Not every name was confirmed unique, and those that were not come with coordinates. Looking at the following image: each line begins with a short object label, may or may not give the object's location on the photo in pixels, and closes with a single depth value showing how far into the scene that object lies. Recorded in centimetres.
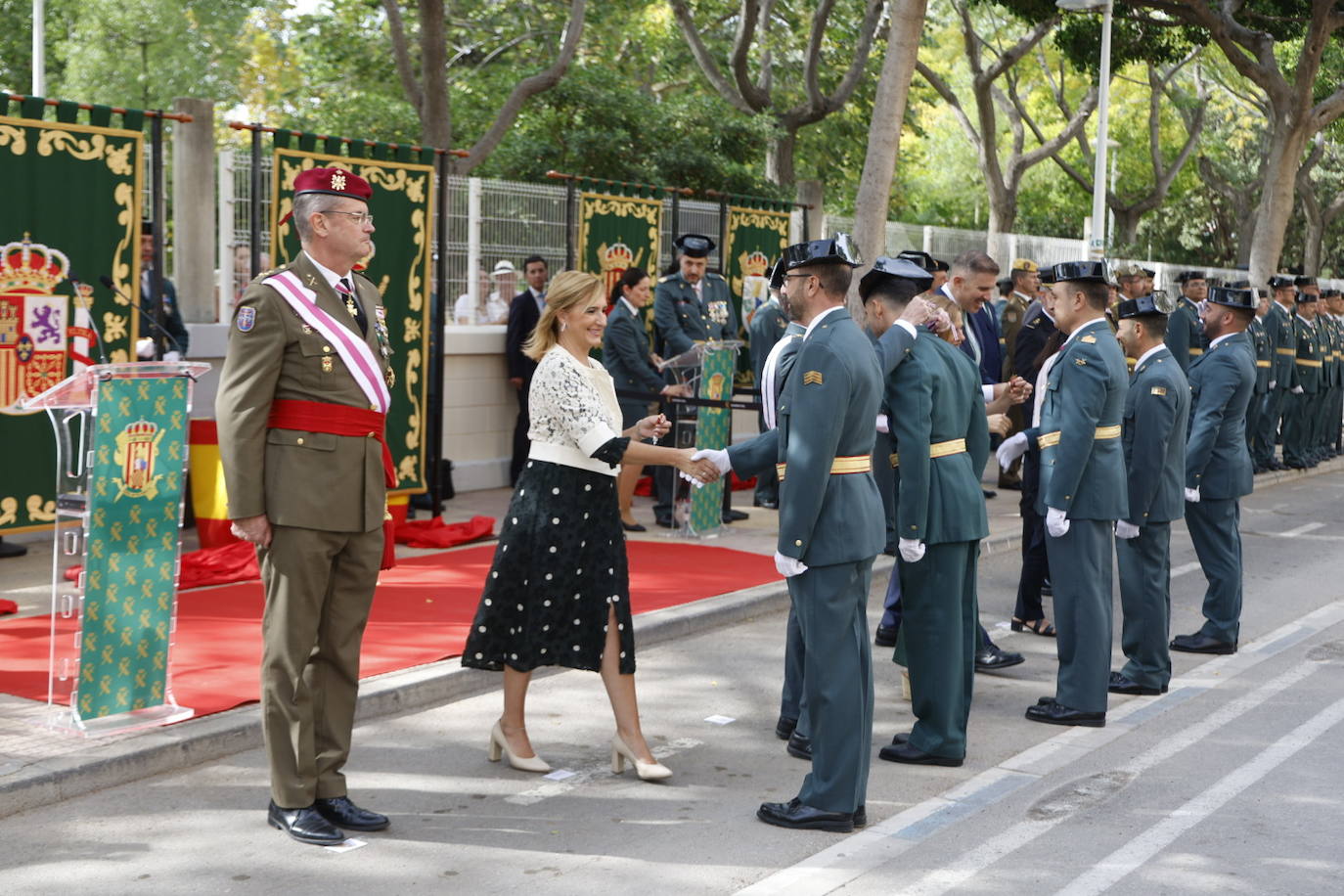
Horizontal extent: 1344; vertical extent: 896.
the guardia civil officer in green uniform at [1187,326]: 1666
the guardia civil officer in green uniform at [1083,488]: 691
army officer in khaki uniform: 496
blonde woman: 580
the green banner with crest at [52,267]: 894
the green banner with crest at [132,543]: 593
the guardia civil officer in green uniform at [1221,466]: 862
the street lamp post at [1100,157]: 2008
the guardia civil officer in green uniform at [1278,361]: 1817
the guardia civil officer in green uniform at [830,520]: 516
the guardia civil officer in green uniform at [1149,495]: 758
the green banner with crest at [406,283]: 1088
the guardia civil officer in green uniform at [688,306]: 1229
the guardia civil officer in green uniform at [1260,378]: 1738
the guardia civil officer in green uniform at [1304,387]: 1877
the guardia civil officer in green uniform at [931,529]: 617
